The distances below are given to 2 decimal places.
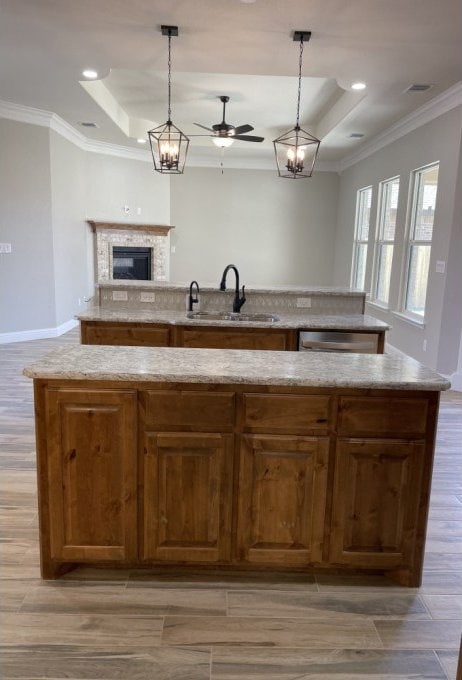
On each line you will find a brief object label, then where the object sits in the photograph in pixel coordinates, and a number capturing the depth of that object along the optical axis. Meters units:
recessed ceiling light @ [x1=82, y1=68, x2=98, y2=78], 4.63
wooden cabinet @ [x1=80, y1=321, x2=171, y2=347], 3.73
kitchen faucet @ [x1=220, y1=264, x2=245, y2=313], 4.09
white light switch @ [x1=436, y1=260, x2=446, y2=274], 5.04
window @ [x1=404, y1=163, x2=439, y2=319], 5.67
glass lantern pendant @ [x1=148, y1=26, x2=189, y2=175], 3.70
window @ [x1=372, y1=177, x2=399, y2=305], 6.89
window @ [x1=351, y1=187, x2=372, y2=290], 8.23
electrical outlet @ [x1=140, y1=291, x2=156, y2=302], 4.26
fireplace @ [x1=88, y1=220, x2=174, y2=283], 8.51
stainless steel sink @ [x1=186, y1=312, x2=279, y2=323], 4.00
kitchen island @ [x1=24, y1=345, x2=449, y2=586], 1.94
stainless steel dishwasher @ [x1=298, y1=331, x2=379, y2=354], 3.70
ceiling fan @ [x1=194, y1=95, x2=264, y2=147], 6.10
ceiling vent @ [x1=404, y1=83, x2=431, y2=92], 4.75
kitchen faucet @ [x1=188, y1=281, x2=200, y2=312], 4.15
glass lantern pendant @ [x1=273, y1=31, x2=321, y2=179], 3.69
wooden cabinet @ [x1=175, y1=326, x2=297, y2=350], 3.69
